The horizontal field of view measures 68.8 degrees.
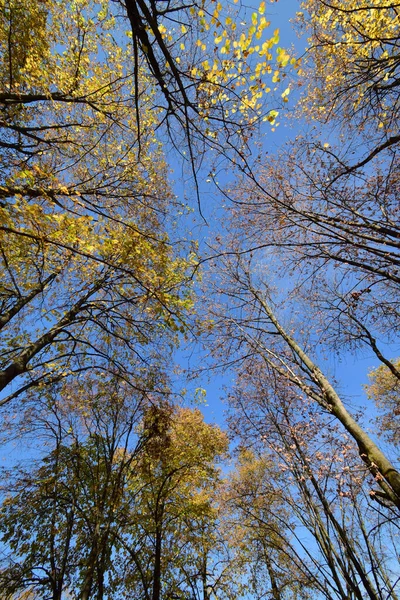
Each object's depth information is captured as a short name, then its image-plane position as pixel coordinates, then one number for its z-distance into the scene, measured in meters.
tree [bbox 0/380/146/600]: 5.90
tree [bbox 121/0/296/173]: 2.02
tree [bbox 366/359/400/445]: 11.75
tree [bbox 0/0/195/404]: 3.82
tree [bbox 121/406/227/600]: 6.93
